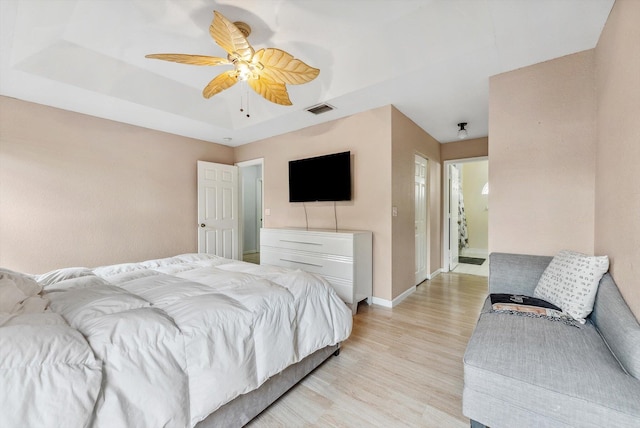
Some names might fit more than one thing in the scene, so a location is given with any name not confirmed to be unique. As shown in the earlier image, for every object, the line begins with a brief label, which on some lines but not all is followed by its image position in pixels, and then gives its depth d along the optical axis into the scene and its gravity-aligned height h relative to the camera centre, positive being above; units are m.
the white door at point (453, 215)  4.89 -0.06
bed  0.81 -0.53
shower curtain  6.32 -0.41
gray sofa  0.97 -0.66
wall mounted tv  3.37 +0.46
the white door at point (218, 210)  4.35 +0.05
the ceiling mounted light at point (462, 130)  3.62 +1.13
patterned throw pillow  1.53 -0.45
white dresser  2.88 -0.52
